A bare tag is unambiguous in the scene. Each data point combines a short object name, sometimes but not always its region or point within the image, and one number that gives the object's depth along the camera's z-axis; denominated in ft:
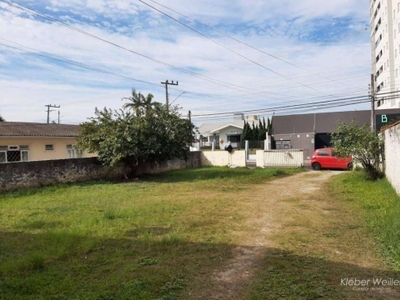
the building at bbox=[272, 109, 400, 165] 95.66
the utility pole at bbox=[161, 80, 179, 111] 89.02
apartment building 120.98
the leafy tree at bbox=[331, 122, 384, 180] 38.88
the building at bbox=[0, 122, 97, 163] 62.18
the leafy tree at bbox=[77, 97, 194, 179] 49.34
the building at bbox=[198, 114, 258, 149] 150.82
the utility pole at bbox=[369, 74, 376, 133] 57.16
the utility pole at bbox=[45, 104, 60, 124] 139.77
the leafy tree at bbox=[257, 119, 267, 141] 130.11
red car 59.11
